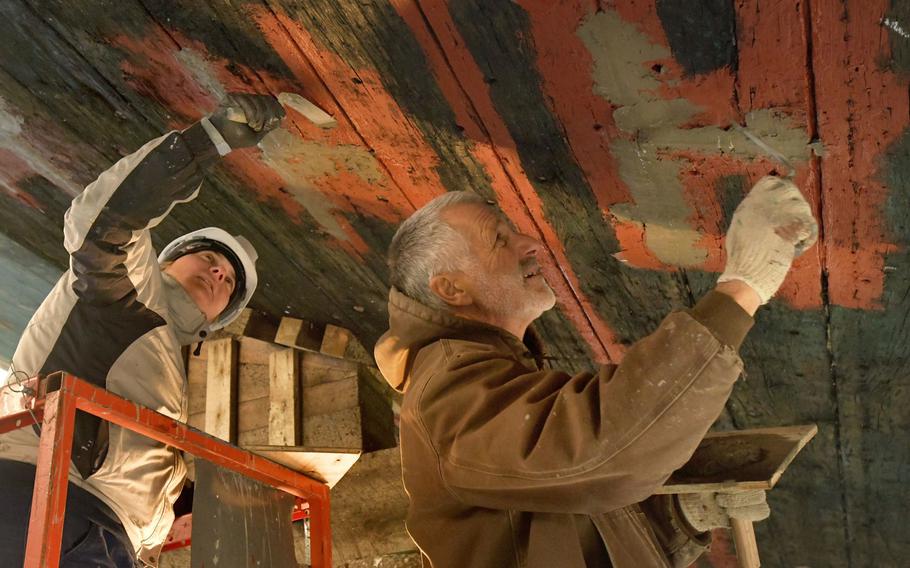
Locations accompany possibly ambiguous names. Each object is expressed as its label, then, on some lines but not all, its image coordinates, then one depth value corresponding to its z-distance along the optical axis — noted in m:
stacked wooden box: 3.96
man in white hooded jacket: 2.27
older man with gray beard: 1.60
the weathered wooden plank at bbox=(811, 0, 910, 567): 1.89
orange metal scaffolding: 1.74
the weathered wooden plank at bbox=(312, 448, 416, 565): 3.52
